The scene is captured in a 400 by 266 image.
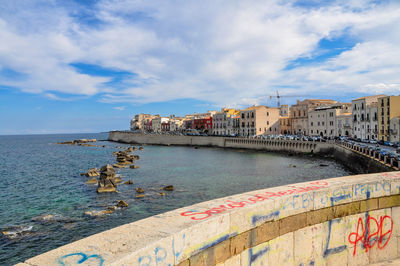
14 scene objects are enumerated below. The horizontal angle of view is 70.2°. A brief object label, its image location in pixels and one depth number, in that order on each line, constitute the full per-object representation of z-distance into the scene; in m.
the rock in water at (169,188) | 28.87
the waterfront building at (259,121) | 100.62
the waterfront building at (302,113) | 100.12
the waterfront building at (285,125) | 107.68
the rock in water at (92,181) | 33.41
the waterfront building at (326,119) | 85.38
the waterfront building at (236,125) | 108.06
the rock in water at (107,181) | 28.56
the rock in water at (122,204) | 22.89
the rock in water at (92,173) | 37.99
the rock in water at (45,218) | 19.47
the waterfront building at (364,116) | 68.88
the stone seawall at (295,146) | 33.29
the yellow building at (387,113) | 62.19
